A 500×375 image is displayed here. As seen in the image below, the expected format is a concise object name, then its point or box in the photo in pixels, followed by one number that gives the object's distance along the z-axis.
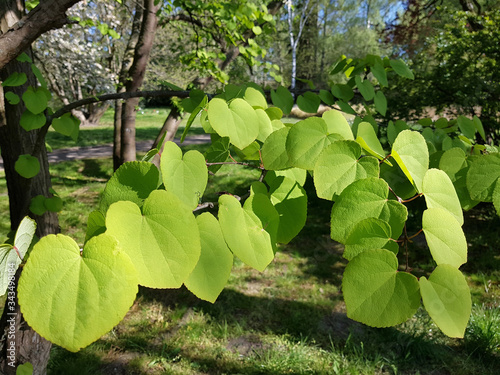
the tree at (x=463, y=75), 3.58
